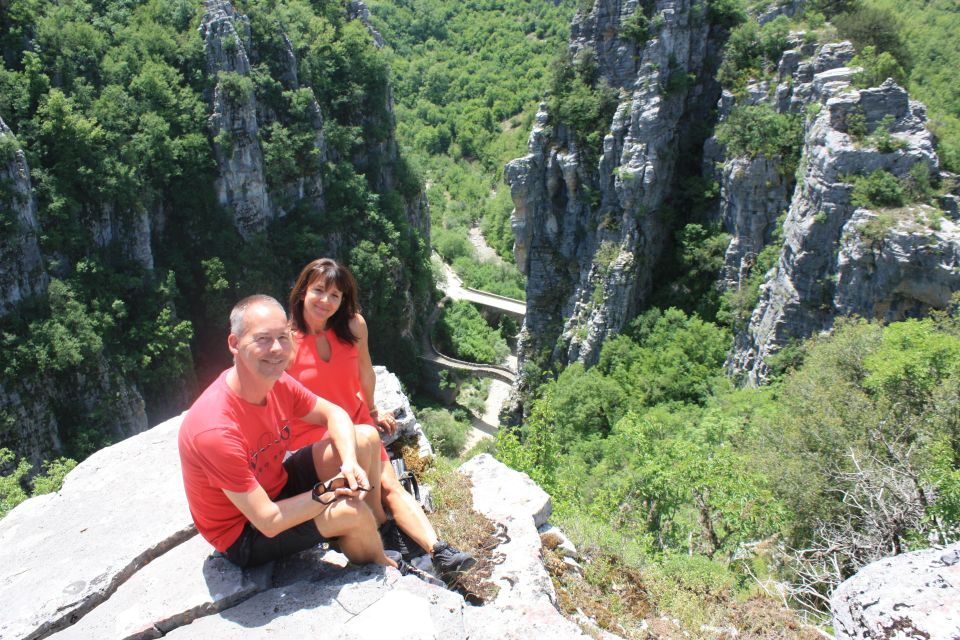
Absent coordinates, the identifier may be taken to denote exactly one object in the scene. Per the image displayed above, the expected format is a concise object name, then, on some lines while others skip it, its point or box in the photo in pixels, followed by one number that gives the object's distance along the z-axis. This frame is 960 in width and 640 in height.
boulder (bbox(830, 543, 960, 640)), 3.55
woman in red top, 4.45
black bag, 5.01
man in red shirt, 3.54
